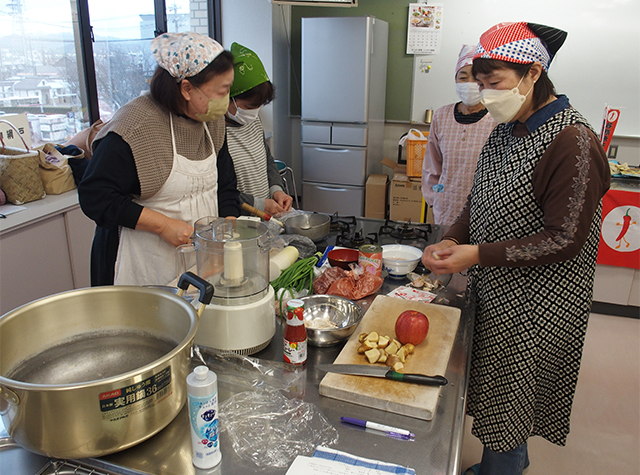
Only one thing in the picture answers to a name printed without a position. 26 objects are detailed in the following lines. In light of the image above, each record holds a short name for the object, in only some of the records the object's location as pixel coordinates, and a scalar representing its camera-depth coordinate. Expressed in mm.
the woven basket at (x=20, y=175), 2479
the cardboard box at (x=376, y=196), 4676
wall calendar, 4504
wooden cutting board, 979
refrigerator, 4371
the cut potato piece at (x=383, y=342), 1146
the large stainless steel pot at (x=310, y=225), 1935
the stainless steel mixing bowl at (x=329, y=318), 1198
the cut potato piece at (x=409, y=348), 1146
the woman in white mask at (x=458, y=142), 2525
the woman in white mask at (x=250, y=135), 2137
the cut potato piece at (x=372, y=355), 1098
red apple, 1176
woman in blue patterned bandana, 1564
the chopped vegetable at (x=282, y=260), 1491
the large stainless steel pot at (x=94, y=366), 718
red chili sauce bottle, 1067
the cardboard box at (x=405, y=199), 4410
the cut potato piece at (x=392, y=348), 1114
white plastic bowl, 1659
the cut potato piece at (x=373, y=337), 1166
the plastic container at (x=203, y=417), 772
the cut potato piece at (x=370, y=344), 1134
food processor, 1105
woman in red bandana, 1262
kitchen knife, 1021
